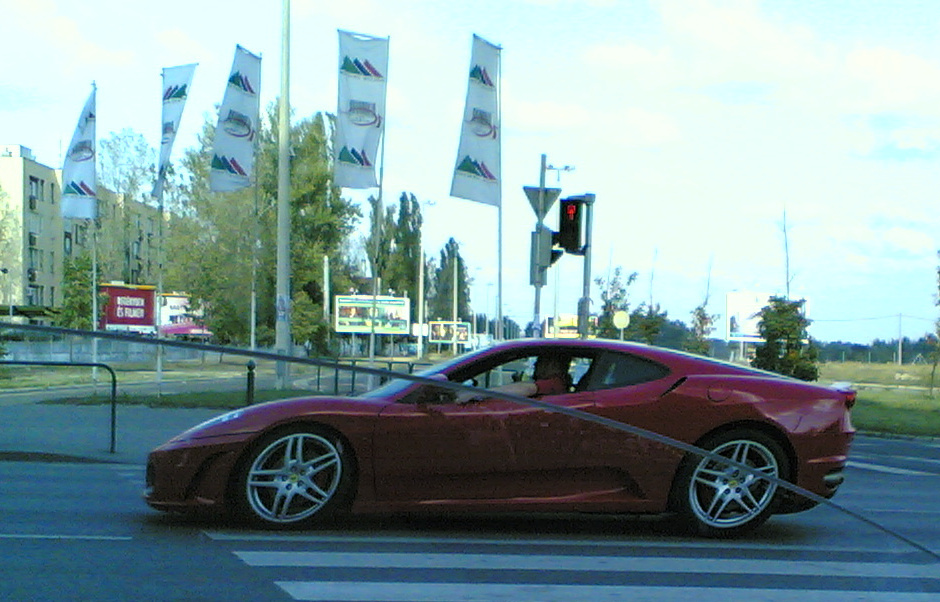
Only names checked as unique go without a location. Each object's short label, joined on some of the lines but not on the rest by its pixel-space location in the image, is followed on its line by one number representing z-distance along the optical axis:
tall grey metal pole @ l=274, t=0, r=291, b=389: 25.81
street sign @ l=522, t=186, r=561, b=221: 18.06
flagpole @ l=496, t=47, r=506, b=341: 25.88
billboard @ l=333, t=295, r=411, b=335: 61.72
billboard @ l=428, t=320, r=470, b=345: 96.06
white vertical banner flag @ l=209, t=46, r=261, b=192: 25.83
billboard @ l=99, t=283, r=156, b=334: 29.84
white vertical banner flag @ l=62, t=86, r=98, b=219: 30.45
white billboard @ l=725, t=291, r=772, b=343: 65.56
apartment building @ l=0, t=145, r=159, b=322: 65.56
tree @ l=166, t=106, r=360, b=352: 46.19
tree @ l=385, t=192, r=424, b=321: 87.94
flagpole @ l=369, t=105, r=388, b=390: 30.66
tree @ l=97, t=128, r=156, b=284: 64.25
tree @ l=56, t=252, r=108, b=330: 61.66
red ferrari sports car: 6.77
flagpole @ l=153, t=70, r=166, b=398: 29.18
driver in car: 7.23
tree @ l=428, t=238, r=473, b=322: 109.62
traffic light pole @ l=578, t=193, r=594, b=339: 19.75
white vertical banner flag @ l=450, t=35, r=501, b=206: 24.97
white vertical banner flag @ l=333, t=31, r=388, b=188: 25.72
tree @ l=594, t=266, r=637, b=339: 49.69
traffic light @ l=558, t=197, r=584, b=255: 16.84
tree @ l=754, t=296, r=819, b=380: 32.12
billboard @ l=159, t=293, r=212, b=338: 56.66
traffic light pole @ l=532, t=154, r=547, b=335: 17.12
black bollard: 9.56
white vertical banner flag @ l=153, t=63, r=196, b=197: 27.47
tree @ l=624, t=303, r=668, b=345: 40.91
